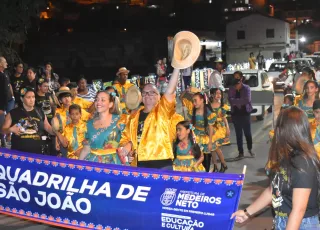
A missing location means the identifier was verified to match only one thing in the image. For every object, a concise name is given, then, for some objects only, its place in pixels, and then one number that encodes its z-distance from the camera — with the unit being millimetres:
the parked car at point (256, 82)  18833
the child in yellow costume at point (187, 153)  8047
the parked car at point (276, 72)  28456
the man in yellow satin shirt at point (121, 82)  12430
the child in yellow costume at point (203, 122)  10148
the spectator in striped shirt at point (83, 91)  11719
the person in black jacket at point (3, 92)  13033
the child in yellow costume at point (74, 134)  7907
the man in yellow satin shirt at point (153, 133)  6859
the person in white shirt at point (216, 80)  17728
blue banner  5246
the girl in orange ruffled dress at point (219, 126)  10938
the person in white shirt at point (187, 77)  20447
